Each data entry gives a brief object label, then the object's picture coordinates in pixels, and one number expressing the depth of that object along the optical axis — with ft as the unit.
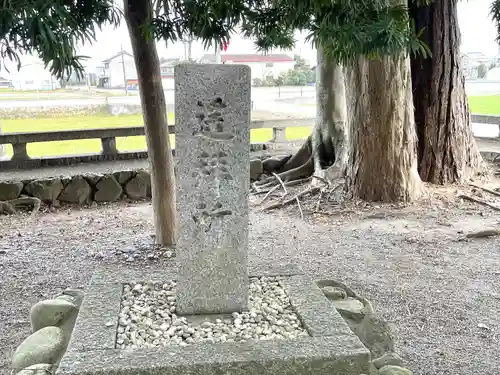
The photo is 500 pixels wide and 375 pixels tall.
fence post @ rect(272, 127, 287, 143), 25.36
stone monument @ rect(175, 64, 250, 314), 7.65
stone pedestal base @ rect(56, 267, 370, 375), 6.40
